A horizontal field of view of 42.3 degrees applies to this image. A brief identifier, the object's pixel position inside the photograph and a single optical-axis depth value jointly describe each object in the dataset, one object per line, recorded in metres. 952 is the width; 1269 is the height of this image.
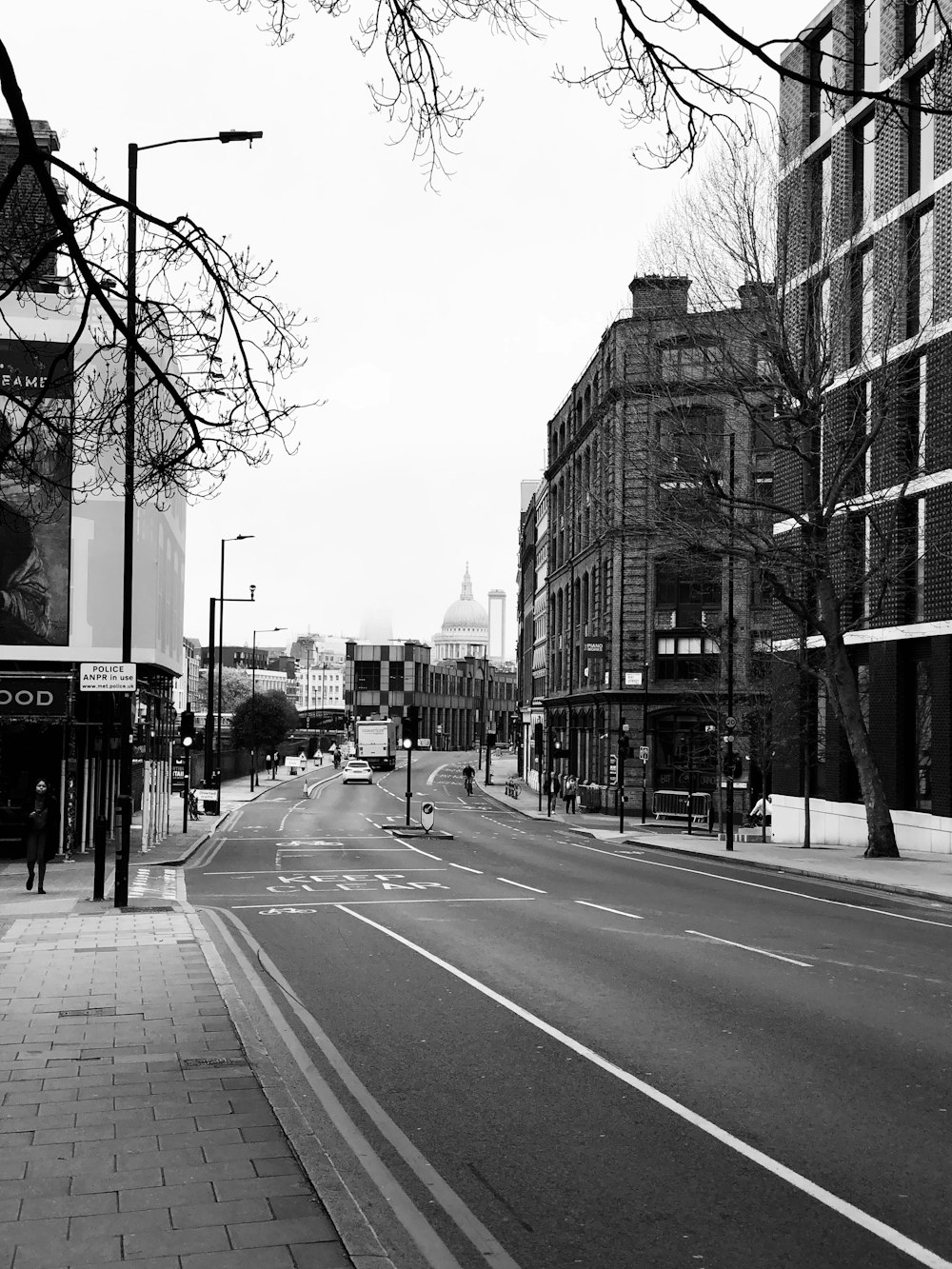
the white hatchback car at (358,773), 78.81
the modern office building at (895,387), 30.47
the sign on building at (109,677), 18.28
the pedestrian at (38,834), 20.94
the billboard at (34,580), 27.98
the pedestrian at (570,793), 53.75
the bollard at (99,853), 19.06
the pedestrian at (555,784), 58.79
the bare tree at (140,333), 7.05
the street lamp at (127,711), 17.81
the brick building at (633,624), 52.22
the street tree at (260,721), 78.19
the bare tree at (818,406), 28.38
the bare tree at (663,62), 5.38
